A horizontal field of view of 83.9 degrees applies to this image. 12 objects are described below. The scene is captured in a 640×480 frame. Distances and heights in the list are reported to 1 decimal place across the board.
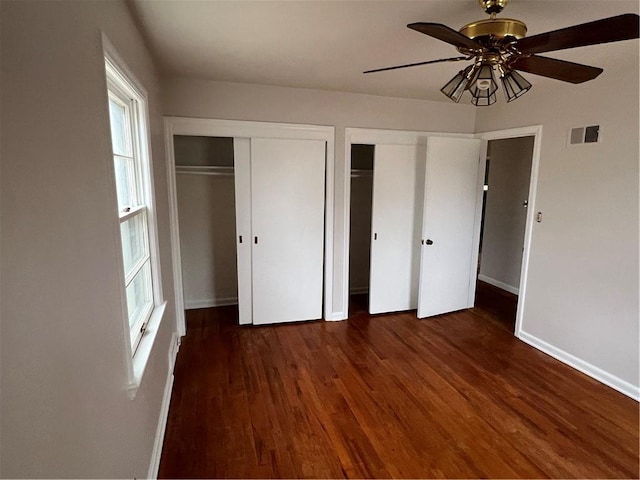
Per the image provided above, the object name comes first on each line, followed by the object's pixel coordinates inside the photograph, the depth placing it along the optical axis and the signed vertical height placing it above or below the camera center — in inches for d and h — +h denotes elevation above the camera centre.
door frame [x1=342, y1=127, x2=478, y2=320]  141.6 +17.6
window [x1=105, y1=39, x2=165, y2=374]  71.6 -4.8
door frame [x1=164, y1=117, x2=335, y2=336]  124.3 +17.6
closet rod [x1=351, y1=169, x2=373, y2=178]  170.7 +5.7
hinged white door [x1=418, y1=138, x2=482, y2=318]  145.5 -15.8
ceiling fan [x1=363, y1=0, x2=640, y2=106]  50.9 +22.4
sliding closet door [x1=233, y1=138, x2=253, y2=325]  132.6 -14.6
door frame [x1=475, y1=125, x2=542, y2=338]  127.2 -5.6
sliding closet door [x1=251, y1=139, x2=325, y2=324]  135.1 -17.2
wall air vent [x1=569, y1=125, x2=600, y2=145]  109.2 +16.2
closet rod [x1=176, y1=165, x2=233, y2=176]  151.8 +5.8
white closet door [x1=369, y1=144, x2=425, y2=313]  147.5 -17.6
